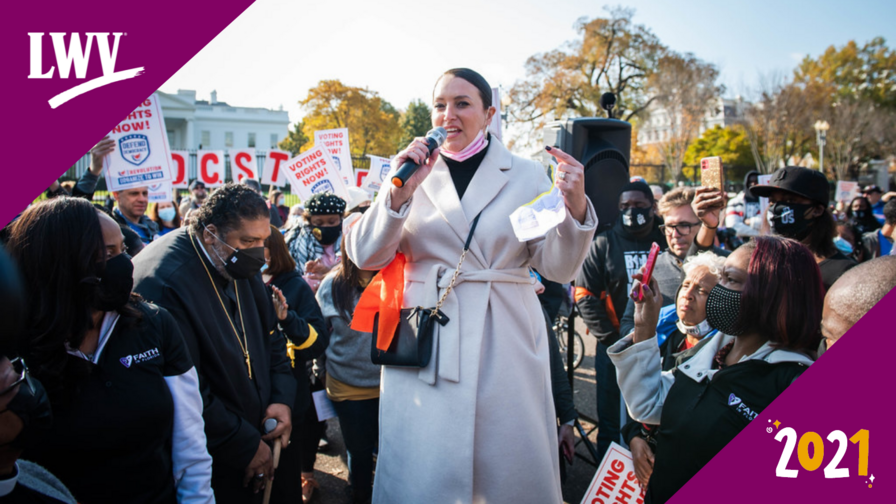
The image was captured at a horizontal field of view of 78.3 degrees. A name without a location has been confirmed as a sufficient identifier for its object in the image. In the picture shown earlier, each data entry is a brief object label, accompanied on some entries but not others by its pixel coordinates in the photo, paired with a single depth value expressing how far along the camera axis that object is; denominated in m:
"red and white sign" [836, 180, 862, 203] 14.73
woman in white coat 1.87
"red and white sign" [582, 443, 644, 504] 2.58
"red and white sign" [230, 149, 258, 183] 9.61
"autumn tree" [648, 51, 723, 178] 31.44
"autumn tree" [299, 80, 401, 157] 36.00
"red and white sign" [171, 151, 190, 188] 10.49
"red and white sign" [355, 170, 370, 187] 11.70
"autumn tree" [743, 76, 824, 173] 30.52
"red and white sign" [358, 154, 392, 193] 8.45
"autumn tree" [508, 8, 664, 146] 31.00
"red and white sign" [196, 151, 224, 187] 10.22
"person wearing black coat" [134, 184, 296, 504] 2.14
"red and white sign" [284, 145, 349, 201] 7.12
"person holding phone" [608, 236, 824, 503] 1.71
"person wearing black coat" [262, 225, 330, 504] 2.89
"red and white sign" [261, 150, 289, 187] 9.72
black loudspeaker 3.83
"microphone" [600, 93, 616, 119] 4.24
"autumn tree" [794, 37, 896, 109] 34.28
